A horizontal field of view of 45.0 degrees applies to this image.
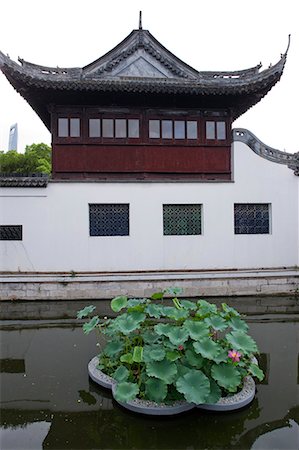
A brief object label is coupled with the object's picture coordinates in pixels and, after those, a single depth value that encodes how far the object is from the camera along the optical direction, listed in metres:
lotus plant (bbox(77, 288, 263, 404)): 3.44
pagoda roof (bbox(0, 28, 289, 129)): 9.17
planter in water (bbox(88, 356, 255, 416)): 3.51
